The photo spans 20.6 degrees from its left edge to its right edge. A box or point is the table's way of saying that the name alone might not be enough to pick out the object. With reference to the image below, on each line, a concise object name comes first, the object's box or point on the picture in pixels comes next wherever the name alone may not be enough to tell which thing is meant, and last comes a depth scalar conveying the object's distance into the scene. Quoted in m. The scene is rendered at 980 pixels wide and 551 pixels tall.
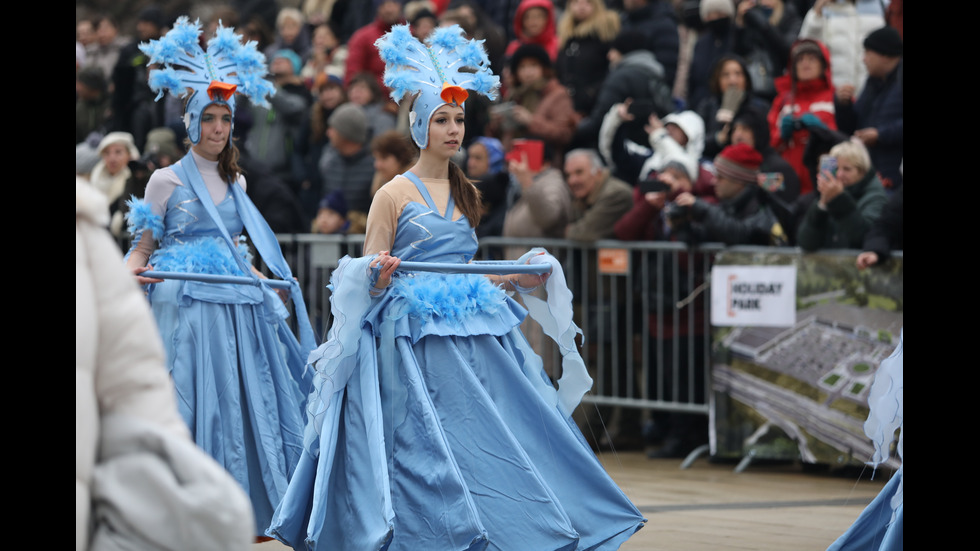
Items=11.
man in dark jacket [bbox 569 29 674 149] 21.48
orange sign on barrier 19.40
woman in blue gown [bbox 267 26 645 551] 11.31
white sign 17.83
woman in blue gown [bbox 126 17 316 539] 13.74
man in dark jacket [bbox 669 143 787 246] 18.31
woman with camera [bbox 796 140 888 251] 17.18
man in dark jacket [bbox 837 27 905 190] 18.34
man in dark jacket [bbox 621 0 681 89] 22.84
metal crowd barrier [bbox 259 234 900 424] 18.94
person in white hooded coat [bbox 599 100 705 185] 20.01
